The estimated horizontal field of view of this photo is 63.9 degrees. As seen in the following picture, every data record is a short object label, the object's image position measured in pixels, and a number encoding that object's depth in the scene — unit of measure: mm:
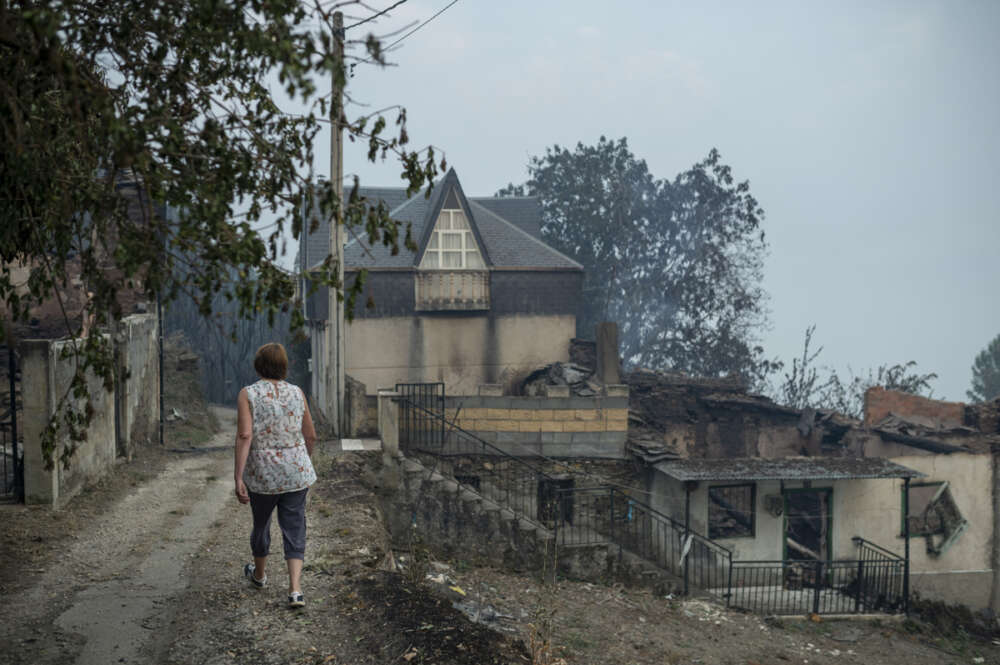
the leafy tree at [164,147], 4195
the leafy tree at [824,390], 33375
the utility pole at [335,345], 16062
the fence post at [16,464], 9000
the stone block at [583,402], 17641
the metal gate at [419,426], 15898
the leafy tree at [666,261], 35875
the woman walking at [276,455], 5586
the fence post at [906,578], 16312
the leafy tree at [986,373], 46938
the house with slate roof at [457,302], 24641
